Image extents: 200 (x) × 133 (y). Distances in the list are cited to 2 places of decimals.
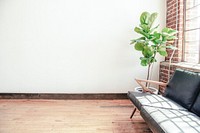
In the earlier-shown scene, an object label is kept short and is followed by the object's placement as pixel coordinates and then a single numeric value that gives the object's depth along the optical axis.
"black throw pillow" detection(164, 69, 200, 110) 2.30
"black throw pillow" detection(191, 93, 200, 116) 2.12
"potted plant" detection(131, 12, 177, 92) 3.30
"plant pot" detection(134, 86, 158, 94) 3.46
